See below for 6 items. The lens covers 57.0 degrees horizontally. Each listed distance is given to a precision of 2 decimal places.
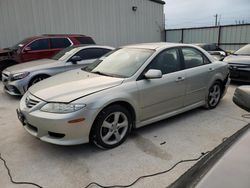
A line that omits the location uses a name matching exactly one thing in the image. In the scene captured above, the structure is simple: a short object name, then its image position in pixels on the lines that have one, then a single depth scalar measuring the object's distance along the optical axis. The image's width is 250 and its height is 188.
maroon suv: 7.60
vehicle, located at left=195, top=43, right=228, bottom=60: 9.91
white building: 10.23
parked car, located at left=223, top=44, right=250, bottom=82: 6.65
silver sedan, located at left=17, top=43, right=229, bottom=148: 2.90
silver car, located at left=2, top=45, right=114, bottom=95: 5.59
